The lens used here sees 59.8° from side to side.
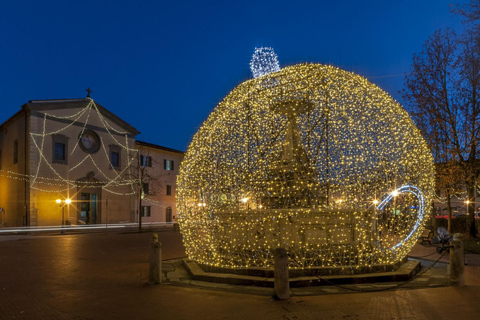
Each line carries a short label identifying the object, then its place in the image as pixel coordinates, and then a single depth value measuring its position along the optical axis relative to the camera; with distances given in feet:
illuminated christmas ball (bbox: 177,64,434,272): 28.50
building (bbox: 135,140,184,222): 134.21
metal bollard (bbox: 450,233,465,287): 26.76
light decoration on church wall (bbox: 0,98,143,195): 101.96
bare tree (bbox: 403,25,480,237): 60.23
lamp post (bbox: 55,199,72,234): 103.91
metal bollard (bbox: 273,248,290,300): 23.27
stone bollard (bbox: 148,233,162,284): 28.63
